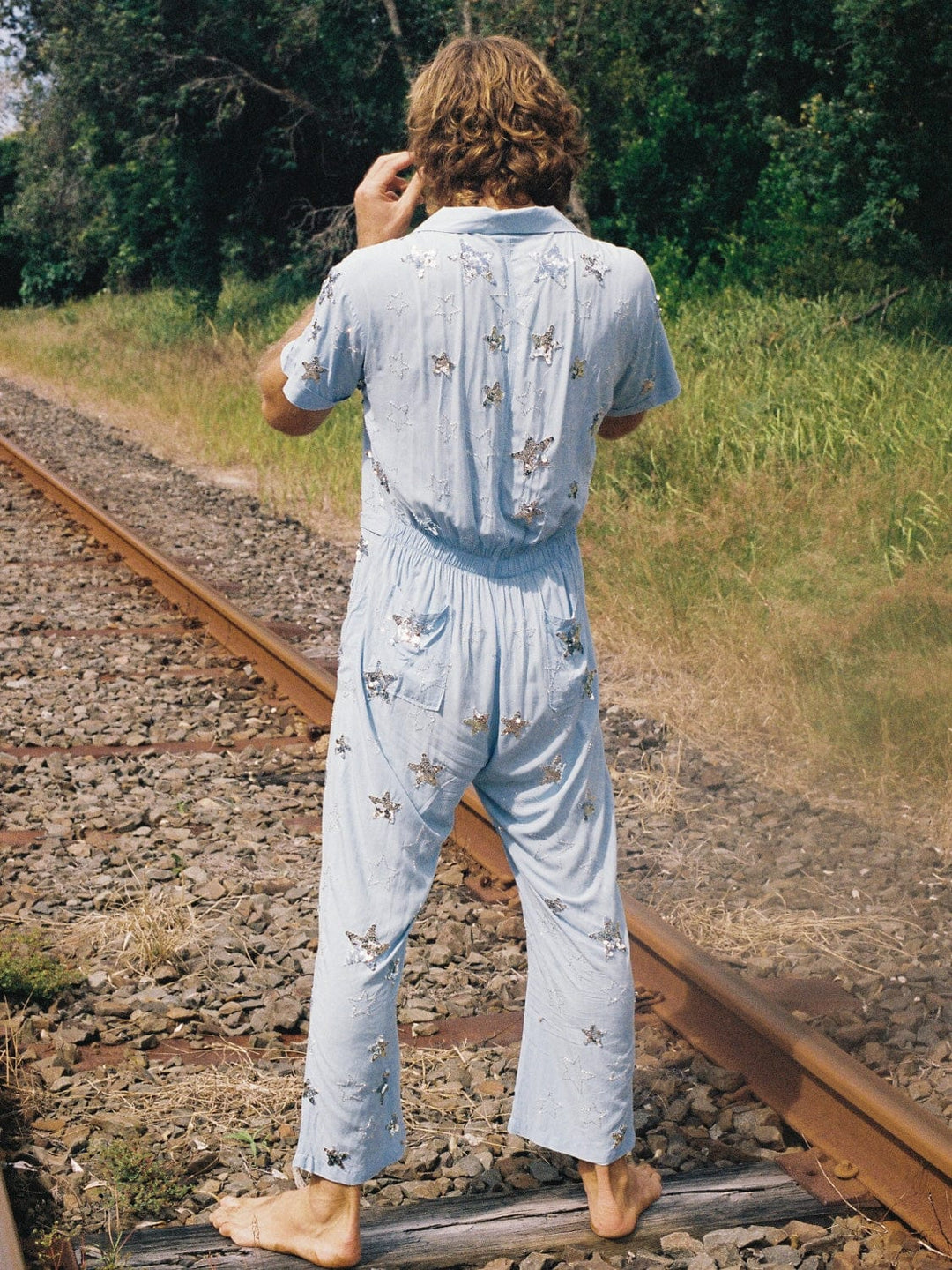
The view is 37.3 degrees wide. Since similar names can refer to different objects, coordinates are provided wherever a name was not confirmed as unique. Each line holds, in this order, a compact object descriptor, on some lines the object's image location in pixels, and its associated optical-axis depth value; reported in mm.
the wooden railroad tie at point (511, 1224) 2521
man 2152
